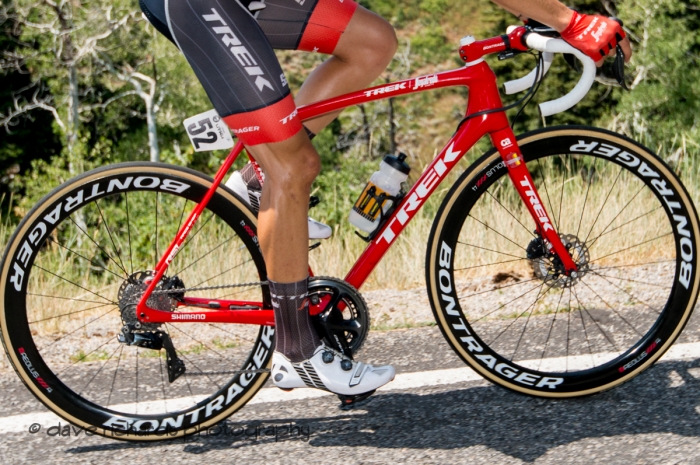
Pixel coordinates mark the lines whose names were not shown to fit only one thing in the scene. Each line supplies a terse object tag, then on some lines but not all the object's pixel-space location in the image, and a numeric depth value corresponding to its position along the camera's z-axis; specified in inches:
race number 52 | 122.0
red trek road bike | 121.6
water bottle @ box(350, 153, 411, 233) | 127.3
